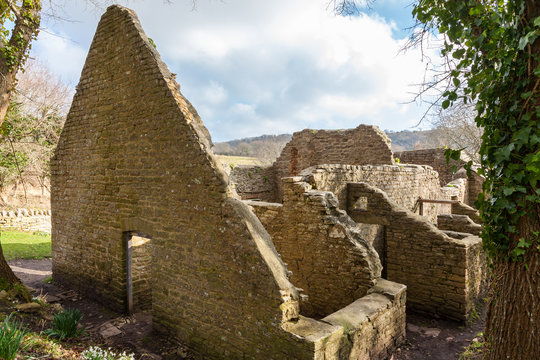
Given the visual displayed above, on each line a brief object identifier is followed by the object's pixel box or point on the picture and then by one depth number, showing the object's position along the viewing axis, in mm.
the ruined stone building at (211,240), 4566
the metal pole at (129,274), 6597
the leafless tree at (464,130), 19297
